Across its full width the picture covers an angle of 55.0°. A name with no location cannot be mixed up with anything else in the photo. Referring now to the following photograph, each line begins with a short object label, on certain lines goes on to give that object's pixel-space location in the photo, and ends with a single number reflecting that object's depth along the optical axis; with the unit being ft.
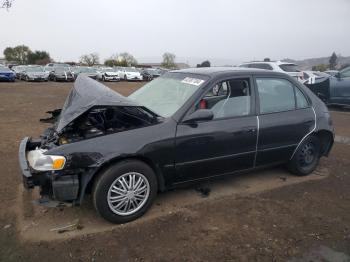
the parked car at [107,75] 101.97
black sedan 10.94
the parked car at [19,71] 97.59
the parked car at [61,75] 93.58
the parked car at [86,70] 99.79
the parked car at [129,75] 108.37
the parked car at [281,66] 42.29
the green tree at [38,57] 229.45
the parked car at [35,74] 90.54
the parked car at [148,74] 115.03
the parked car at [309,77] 40.32
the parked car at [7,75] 83.95
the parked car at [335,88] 36.01
